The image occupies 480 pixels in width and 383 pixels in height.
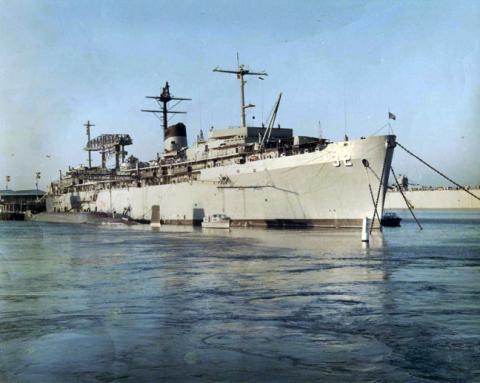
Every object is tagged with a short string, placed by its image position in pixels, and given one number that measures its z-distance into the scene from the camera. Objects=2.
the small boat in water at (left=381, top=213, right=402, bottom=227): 62.43
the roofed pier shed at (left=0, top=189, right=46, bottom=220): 121.75
